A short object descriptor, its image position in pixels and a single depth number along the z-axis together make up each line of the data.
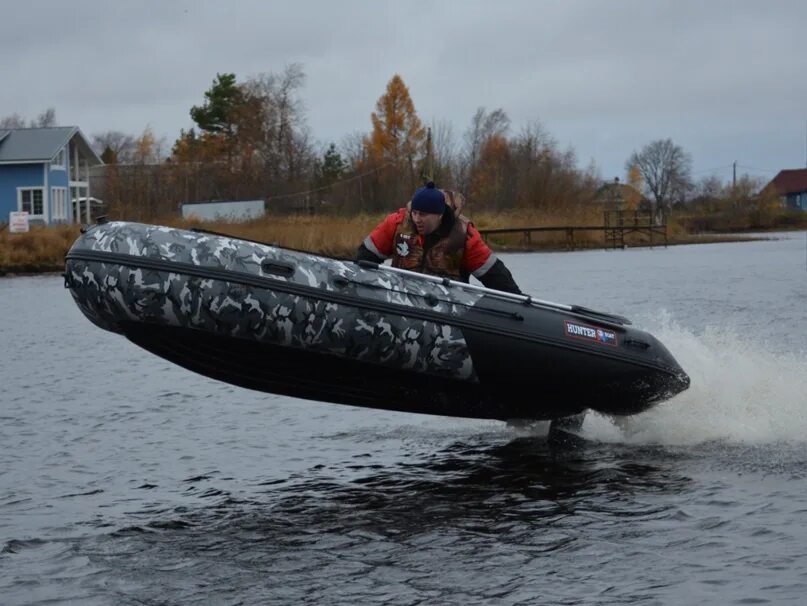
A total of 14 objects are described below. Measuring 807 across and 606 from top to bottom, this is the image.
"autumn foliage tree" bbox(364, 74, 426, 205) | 82.00
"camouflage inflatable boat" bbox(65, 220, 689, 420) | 7.89
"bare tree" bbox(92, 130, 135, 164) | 110.28
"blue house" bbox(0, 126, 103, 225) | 58.25
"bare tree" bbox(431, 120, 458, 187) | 58.16
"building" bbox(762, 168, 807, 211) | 125.06
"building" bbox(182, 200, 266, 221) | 53.25
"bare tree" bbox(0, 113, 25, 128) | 125.66
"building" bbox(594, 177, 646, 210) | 72.36
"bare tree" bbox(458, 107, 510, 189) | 99.88
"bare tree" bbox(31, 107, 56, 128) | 130.10
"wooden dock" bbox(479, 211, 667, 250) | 53.41
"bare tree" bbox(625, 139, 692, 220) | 127.94
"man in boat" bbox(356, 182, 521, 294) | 8.95
